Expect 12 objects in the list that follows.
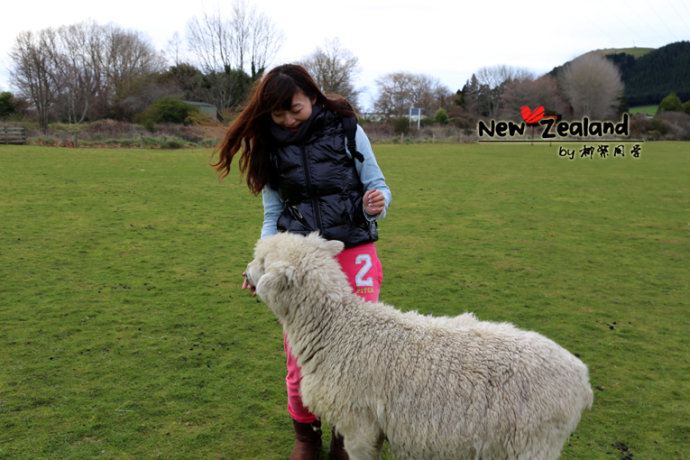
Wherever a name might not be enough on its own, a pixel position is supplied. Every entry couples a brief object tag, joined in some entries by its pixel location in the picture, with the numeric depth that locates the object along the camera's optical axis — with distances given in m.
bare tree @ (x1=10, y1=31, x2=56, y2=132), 43.92
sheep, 2.41
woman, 2.90
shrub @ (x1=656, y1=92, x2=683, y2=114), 67.69
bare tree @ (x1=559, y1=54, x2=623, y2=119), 76.94
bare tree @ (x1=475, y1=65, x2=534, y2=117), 81.00
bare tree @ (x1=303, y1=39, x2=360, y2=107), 57.41
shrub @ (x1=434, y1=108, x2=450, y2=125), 59.00
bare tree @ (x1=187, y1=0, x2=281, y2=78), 61.59
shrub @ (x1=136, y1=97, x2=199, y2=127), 39.38
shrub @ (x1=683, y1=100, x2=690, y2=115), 65.01
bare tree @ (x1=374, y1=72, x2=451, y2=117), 78.81
